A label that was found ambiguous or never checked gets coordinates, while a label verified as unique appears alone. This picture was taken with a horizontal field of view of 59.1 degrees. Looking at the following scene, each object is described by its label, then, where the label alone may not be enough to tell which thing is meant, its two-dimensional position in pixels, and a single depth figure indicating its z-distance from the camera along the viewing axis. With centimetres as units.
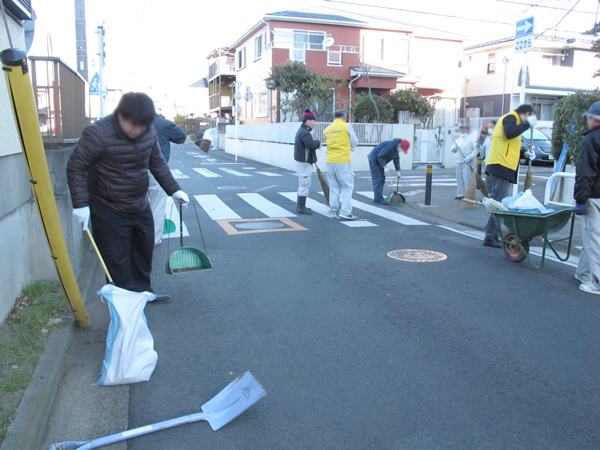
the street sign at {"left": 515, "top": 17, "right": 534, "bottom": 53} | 907
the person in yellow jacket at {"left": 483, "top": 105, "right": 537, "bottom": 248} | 703
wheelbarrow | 608
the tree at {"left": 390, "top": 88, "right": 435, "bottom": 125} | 2784
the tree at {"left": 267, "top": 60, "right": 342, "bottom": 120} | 2430
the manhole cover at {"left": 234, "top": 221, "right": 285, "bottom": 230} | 899
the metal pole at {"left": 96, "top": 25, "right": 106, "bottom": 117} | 1741
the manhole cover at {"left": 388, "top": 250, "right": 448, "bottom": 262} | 696
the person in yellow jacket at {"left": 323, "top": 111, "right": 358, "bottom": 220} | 955
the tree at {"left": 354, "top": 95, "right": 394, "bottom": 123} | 2545
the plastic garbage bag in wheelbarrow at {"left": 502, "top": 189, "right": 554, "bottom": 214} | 627
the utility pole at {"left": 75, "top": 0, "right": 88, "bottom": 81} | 1425
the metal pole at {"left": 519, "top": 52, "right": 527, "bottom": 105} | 898
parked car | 2204
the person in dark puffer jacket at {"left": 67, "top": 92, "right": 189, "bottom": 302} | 391
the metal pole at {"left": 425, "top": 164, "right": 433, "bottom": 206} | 1161
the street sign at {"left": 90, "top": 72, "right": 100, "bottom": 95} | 1933
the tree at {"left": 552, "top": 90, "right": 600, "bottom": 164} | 951
